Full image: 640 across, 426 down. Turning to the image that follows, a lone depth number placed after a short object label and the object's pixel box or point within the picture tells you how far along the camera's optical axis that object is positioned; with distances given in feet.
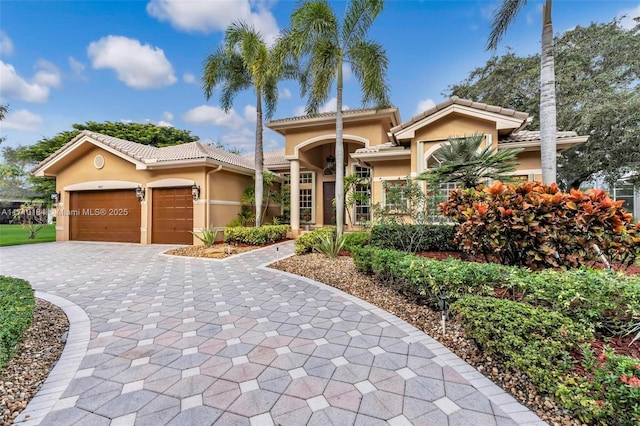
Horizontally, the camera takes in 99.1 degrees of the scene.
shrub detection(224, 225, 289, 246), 40.42
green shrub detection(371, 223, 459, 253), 25.98
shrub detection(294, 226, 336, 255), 32.81
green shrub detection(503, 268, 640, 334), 10.19
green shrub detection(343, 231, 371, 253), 29.55
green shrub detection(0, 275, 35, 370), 9.48
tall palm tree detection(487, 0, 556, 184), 23.44
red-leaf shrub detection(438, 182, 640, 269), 14.16
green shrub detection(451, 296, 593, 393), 8.64
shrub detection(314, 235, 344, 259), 29.76
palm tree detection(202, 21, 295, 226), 37.93
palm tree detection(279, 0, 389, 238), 30.14
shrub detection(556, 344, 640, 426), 6.77
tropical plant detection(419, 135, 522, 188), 21.56
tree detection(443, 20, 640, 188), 44.68
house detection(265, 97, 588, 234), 32.07
